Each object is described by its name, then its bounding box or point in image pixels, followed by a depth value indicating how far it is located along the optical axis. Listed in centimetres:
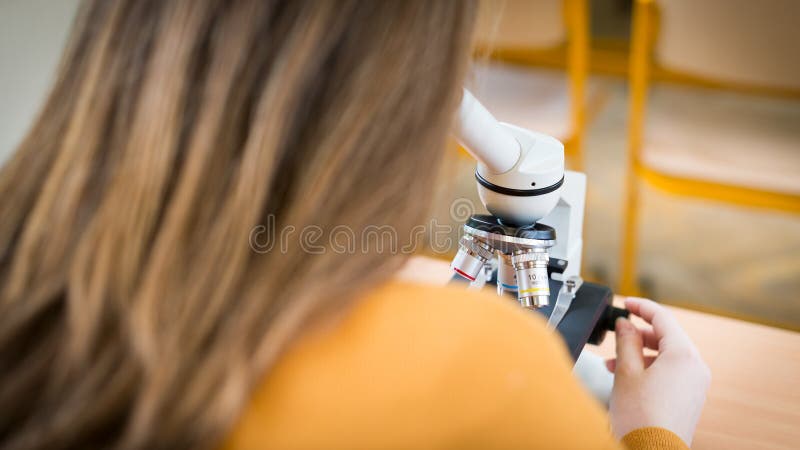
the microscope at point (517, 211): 60
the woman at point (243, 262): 37
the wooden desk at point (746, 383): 70
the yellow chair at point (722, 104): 117
